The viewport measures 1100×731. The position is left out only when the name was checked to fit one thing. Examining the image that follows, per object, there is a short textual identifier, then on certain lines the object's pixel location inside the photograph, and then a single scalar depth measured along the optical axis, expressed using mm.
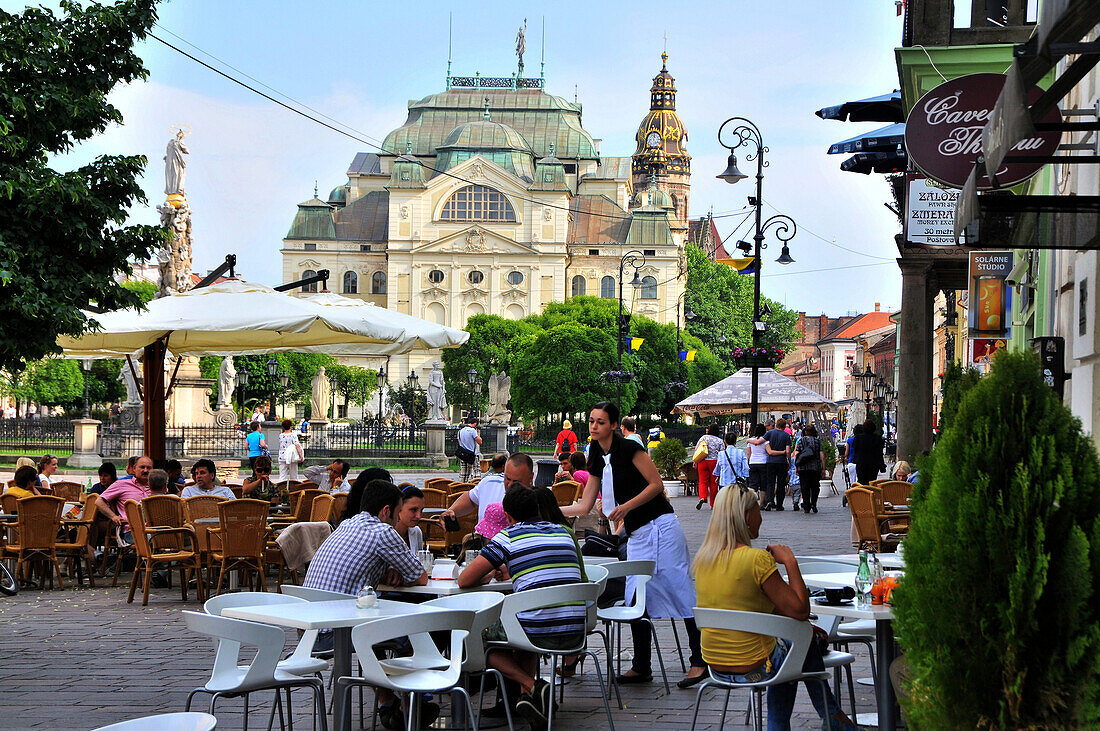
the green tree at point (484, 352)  82438
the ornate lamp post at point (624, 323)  44062
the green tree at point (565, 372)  67500
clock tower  143125
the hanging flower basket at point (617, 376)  44266
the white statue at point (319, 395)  50531
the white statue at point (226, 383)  46500
